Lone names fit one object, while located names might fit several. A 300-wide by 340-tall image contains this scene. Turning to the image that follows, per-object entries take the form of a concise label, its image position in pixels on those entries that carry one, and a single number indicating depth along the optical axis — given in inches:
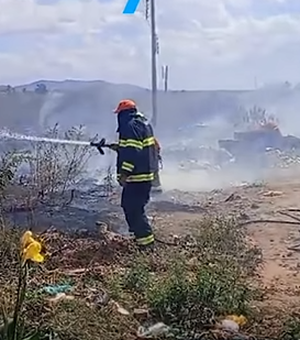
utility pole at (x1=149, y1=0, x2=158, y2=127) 704.2
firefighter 343.6
